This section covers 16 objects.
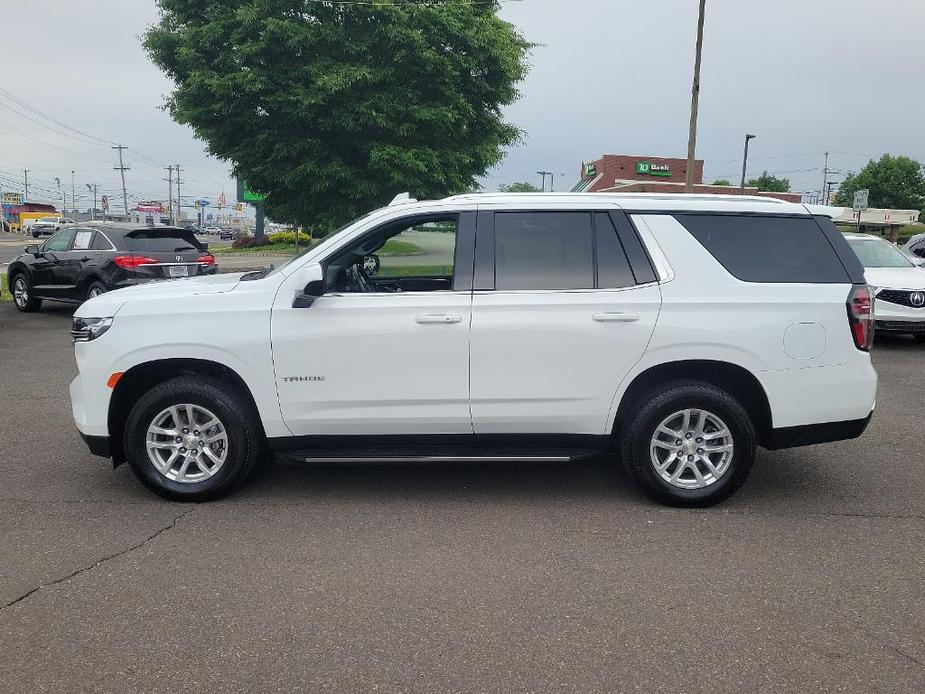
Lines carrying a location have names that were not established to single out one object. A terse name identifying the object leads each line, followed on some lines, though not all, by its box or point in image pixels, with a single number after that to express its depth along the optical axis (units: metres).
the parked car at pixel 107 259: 12.80
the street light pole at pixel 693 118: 19.58
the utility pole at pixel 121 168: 104.45
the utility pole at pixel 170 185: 112.81
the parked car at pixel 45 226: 60.31
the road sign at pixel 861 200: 21.09
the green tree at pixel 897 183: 77.56
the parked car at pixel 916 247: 14.82
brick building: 73.62
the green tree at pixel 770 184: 89.31
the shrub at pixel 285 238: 51.75
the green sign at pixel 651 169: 73.69
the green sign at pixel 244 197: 52.94
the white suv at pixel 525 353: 4.57
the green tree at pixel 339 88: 18.31
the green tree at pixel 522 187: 110.54
